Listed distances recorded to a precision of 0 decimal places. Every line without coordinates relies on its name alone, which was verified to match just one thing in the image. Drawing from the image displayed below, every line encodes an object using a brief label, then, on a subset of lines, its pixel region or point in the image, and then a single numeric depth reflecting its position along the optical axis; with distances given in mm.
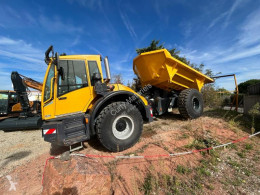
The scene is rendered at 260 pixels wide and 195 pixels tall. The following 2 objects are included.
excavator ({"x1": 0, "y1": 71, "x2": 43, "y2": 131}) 5312
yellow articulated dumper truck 2553
